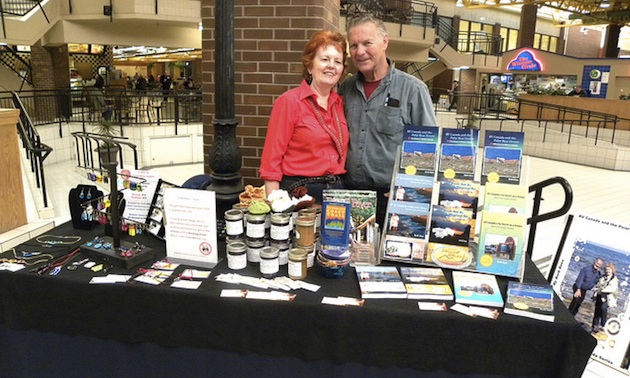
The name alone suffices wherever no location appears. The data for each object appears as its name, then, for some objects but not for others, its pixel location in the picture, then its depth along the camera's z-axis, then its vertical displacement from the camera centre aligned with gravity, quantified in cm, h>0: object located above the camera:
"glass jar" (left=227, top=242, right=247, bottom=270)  203 -68
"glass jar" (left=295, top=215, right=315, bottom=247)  203 -57
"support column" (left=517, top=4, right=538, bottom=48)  2395 +394
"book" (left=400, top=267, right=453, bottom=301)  188 -75
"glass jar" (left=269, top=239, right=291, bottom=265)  206 -66
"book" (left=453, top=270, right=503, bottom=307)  185 -75
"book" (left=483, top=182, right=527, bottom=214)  206 -41
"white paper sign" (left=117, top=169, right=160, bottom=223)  235 -50
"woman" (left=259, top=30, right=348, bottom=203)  233 -18
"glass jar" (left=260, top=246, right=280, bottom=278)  197 -69
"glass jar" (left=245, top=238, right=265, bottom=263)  208 -66
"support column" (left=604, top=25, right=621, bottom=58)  2319 +325
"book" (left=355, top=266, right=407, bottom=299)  188 -75
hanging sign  2127 +190
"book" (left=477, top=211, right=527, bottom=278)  204 -60
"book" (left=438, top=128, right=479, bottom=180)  216 -24
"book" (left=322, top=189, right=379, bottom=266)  218 -57
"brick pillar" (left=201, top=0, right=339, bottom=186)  338 +29
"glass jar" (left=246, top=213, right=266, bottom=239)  201 -55
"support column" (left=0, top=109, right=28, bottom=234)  406 -77
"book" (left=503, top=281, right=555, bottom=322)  177 -76
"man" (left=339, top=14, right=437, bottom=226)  261 -10
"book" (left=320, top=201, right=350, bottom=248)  203 -53
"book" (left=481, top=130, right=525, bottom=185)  212 -24
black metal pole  235 -13
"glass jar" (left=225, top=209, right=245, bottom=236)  200 -53
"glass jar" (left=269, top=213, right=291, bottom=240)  201 -55
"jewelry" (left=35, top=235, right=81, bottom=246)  231 -73
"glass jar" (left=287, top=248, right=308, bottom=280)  196 -69
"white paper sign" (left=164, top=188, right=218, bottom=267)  201 -57
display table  175 -89
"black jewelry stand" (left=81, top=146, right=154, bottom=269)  208 -71
